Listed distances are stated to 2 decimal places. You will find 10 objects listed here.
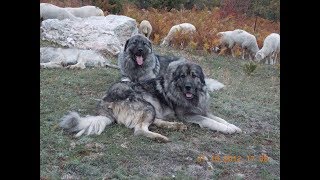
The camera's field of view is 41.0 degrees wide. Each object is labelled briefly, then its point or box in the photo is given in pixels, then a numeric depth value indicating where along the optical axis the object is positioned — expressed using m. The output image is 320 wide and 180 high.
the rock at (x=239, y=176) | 4.60
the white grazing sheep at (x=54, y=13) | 7.55
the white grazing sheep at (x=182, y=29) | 7.31
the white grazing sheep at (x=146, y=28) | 7.69
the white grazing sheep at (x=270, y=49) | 7.75
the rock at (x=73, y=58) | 7.65
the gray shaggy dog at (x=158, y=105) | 5.39
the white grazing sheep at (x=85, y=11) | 7.69
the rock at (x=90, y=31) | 8.50
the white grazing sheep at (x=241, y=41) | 8.06
